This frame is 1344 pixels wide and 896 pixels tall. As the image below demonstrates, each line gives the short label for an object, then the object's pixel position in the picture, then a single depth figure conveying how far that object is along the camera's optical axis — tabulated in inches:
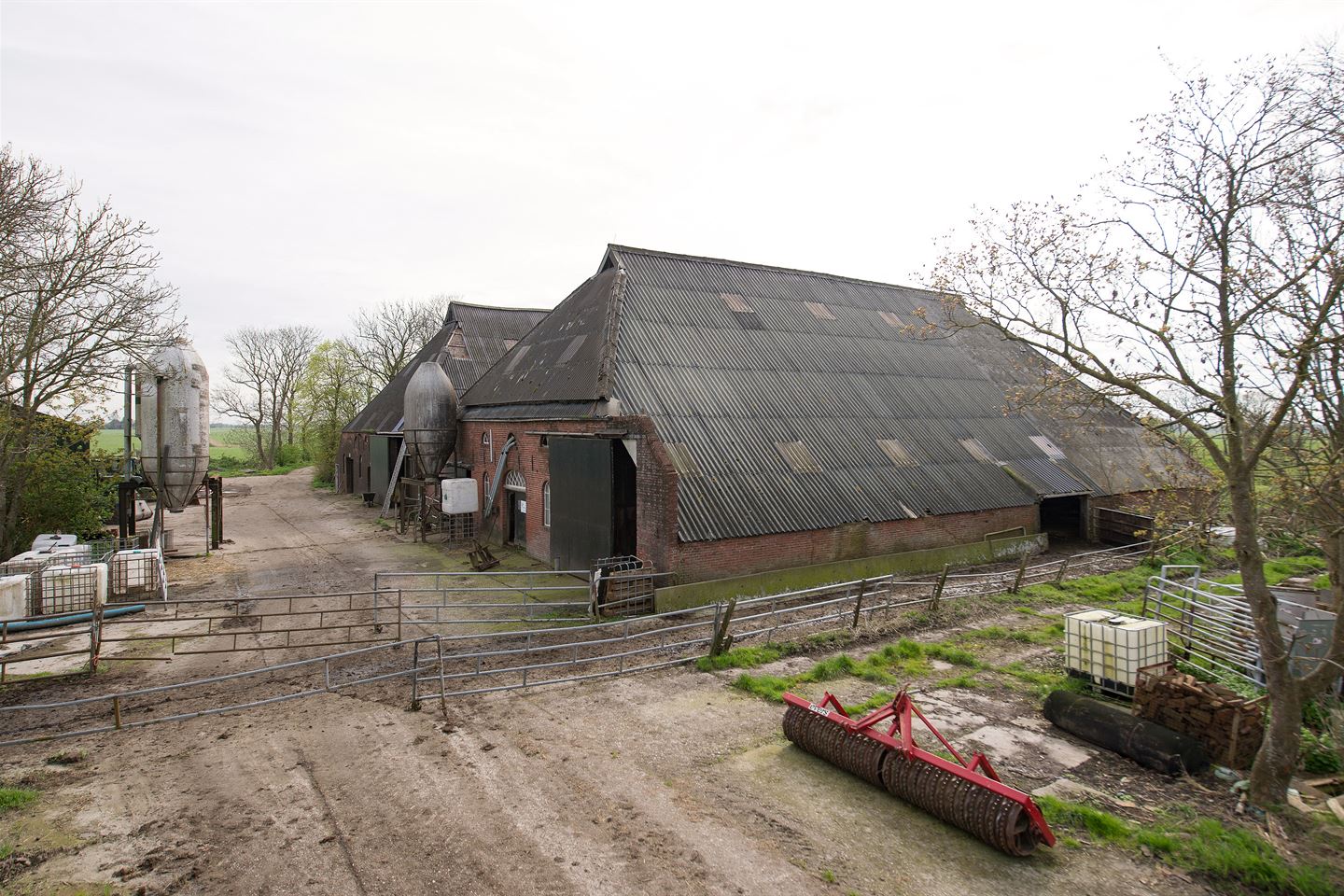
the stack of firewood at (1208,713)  341.7
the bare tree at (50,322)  693.3
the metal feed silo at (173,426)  754.2
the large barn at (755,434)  673.0
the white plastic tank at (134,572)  660.7
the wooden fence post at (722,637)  475.5
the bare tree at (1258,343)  295.9
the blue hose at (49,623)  551.2
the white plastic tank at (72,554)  645.3
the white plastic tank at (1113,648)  416.5
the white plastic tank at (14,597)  558.6
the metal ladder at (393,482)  1214.3
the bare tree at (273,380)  2536.9
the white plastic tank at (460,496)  948.0
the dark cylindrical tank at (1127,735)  336.8
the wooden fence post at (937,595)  599.8
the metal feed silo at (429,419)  1035.9
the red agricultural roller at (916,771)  267.7
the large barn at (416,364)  1341.0
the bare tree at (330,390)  2112.5
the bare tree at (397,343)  2290.0
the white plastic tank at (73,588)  587.2
